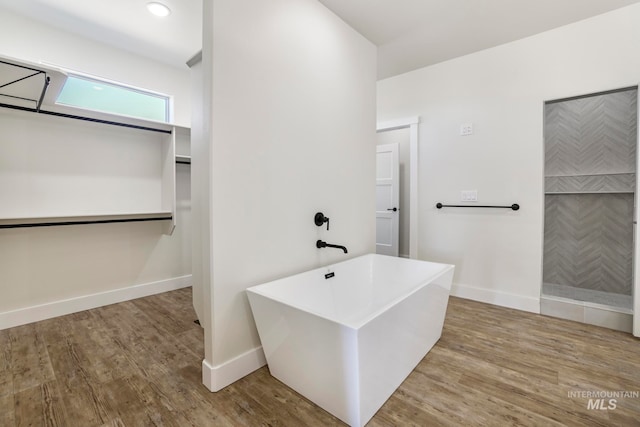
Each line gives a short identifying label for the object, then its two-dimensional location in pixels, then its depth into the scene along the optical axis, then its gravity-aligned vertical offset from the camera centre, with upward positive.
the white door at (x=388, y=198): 4.55 +0.19
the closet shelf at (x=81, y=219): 2.26 -0.10
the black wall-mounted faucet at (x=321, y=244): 2.29 -0.28
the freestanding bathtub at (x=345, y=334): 1.29 -0.68
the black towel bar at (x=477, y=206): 2.87 +0.04
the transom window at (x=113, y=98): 2.83 +1.20
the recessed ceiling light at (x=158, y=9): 2.34 +1.68
